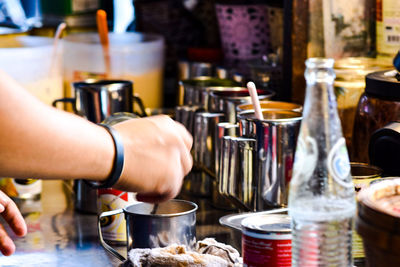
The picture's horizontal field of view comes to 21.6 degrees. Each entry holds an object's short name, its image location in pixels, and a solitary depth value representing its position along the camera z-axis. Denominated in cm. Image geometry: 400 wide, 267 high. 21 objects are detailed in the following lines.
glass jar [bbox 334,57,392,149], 165
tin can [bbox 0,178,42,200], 182
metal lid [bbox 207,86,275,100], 173
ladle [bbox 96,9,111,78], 213
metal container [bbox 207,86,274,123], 166
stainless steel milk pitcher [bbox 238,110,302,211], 145
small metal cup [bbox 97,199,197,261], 135
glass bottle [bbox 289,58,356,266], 112
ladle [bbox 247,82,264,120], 144
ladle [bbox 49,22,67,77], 216
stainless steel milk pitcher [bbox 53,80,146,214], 181
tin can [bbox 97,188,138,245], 153
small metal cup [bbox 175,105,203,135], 175
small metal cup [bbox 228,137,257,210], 148
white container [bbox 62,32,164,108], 220
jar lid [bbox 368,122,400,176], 138
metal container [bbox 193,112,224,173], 169
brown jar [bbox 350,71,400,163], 148
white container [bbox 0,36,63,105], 208
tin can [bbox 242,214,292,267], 119
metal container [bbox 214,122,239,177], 158
